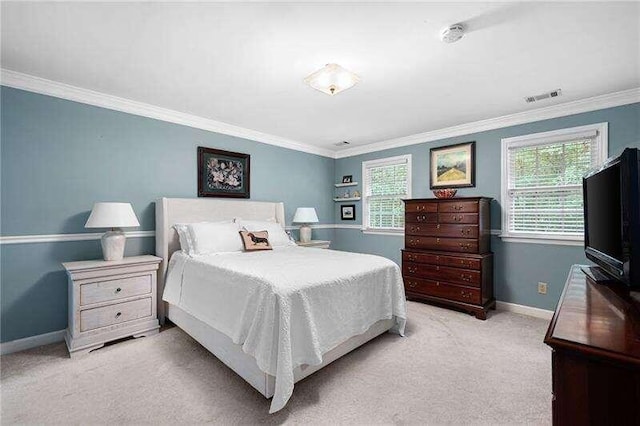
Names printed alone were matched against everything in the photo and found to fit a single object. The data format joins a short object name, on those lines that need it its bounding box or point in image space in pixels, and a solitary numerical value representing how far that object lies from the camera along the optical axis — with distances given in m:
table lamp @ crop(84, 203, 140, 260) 2.65
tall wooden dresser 3.44
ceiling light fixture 2.30
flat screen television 1.21
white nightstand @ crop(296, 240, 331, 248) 4.48
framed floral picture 3.78
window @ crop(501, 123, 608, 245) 3.15
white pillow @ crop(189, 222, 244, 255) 3.09
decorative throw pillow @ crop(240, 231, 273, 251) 3.35
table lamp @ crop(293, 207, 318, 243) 4.58
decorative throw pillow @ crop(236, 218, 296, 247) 3.68
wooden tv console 0.72
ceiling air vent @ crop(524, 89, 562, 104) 2.88
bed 1.81
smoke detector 1.86
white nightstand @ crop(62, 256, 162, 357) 2.48
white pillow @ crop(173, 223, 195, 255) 3.08
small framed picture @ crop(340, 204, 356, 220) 5.36
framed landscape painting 3.94
